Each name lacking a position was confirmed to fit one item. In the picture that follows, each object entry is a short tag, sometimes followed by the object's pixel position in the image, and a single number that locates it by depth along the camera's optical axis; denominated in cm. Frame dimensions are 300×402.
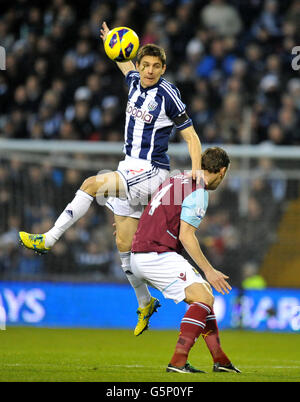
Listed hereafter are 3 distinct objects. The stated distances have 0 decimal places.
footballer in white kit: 1580
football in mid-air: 1645
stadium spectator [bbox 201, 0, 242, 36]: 3712
